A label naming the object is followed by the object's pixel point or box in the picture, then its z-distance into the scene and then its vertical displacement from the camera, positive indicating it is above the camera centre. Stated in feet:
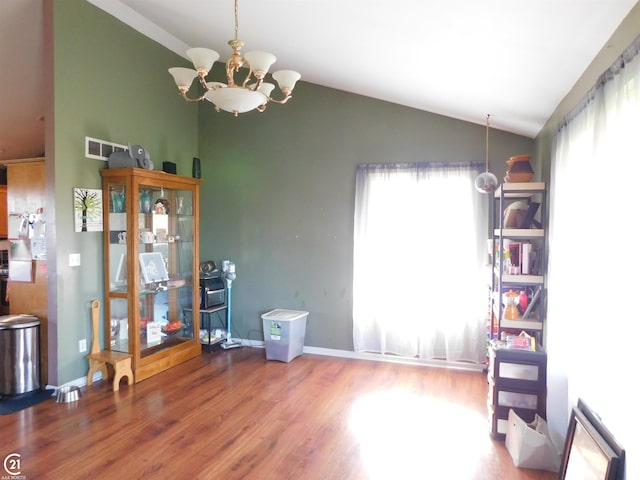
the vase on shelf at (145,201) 12.57 +0.78
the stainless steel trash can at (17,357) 10.82 -3.61
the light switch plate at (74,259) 11.31 -0.97
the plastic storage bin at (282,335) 13.88 -3.82
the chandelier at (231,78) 7.05 +2.85
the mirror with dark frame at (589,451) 5.20 -3.21
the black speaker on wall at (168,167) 13.67 +2.04
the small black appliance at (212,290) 14.98 -2.43
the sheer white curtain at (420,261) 12.98 -1.13
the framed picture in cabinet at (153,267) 12.76 -1.37
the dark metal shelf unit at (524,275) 9.22 -1.03
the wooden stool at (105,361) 11.36 -3.89
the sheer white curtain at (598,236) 4.91 -0.10
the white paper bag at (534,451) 7.66 -4.30
